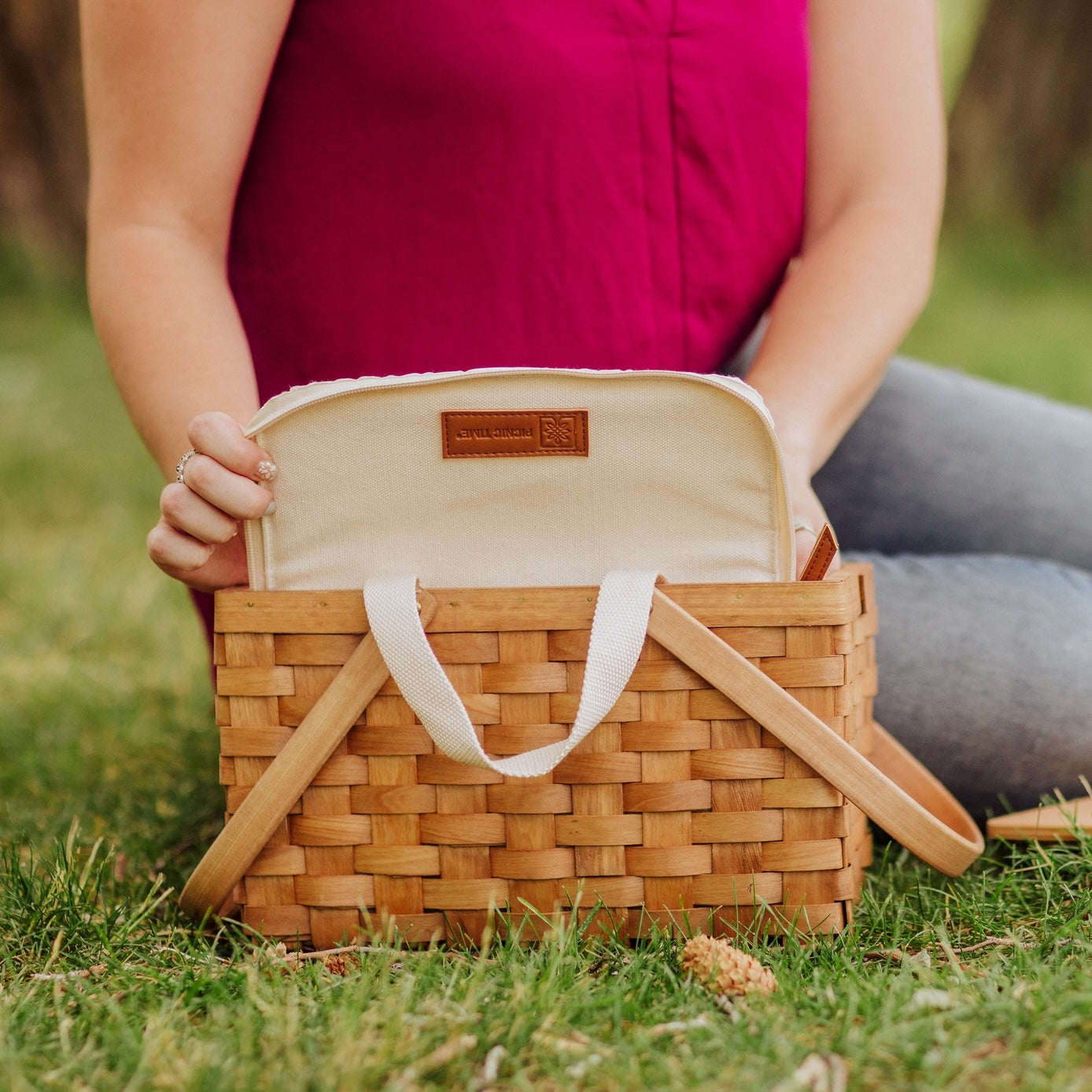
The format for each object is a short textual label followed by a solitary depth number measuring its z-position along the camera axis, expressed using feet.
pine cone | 4.67
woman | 5.21
